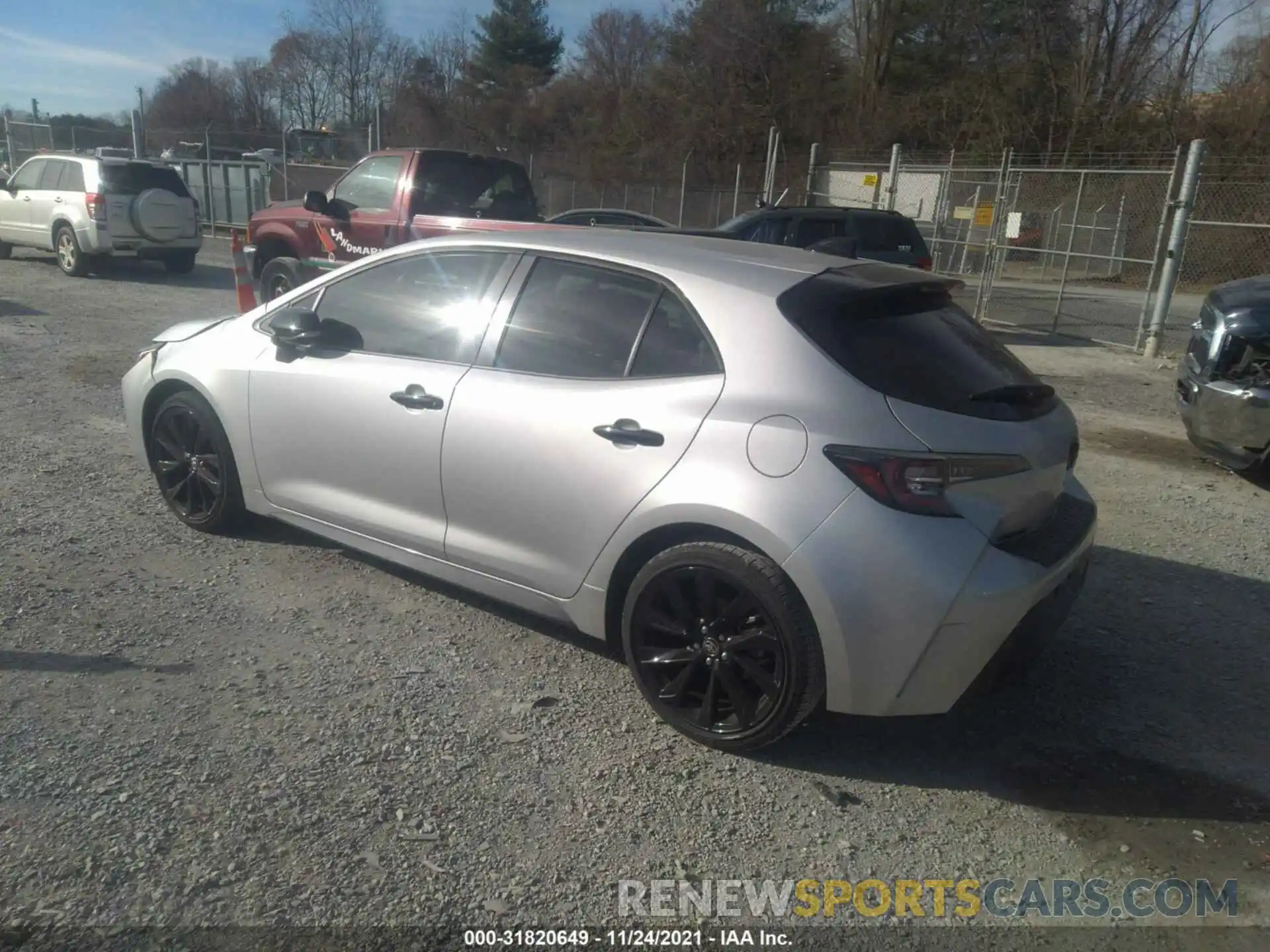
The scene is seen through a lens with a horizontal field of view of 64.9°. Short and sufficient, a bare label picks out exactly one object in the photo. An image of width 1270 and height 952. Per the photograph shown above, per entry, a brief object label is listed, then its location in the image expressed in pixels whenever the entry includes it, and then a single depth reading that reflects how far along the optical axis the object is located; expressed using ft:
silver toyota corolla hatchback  9.84
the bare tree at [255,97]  204.33
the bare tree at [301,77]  190.60
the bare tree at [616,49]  160.35
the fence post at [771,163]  65.05
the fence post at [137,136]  80.43
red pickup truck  33.91
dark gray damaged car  19.93
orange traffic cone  27.73
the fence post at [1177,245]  38.47
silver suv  48.06
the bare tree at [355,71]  186.91
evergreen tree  164.86
